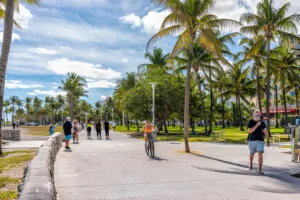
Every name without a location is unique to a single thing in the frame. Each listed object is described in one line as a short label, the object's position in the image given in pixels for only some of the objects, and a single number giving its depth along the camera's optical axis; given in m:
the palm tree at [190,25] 13.27
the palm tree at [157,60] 41.00
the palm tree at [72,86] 59.90
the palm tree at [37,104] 135.12
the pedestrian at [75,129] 19.75
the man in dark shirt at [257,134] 8.62
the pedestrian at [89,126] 26.05
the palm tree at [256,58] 30.09
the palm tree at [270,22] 24.08
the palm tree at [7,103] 130.90
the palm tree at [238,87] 45.49
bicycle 12.21
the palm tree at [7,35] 13.12
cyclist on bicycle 12.56
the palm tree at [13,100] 127.99
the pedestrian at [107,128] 25.50
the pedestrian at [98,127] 26.24
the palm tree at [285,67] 30.50
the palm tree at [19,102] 132.06
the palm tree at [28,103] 137.75
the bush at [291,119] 53.81
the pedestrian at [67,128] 14.98
